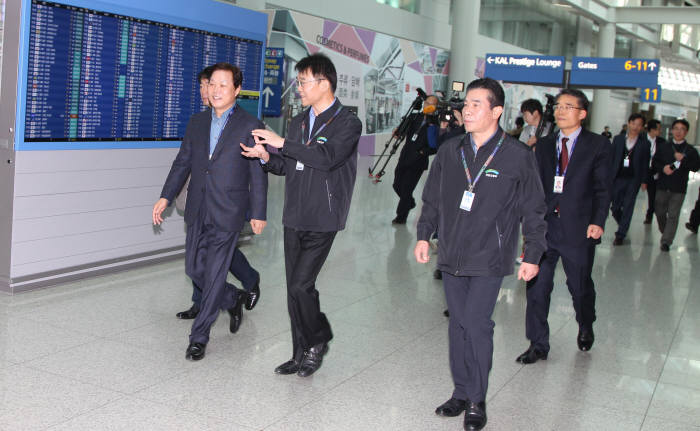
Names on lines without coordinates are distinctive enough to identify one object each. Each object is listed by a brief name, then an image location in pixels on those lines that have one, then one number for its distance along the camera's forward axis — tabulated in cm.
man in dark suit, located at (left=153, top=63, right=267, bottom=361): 421
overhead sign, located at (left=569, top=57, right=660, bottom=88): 1528
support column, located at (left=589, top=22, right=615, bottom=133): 2897
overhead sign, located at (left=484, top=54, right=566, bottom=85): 1573
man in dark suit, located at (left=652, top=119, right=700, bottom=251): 983
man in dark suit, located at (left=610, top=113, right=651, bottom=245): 975
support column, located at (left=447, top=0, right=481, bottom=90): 2298
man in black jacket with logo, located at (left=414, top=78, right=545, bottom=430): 340
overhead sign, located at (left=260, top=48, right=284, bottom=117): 1194
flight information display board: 527
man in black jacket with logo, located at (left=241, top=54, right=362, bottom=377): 386
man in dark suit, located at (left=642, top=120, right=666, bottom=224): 1041
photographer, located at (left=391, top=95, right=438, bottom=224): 991
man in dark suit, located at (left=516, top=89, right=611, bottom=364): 449
